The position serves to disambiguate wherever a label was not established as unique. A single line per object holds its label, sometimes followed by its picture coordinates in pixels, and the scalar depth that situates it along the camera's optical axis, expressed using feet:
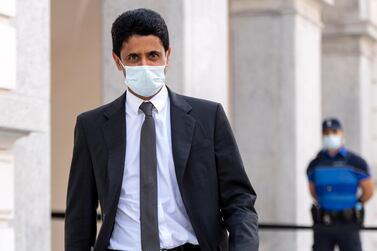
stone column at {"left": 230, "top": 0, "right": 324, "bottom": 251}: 41.63
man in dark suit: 12.71
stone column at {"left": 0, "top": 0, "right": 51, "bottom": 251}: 20.72
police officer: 34.09
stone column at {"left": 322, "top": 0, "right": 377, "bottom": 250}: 52.44
